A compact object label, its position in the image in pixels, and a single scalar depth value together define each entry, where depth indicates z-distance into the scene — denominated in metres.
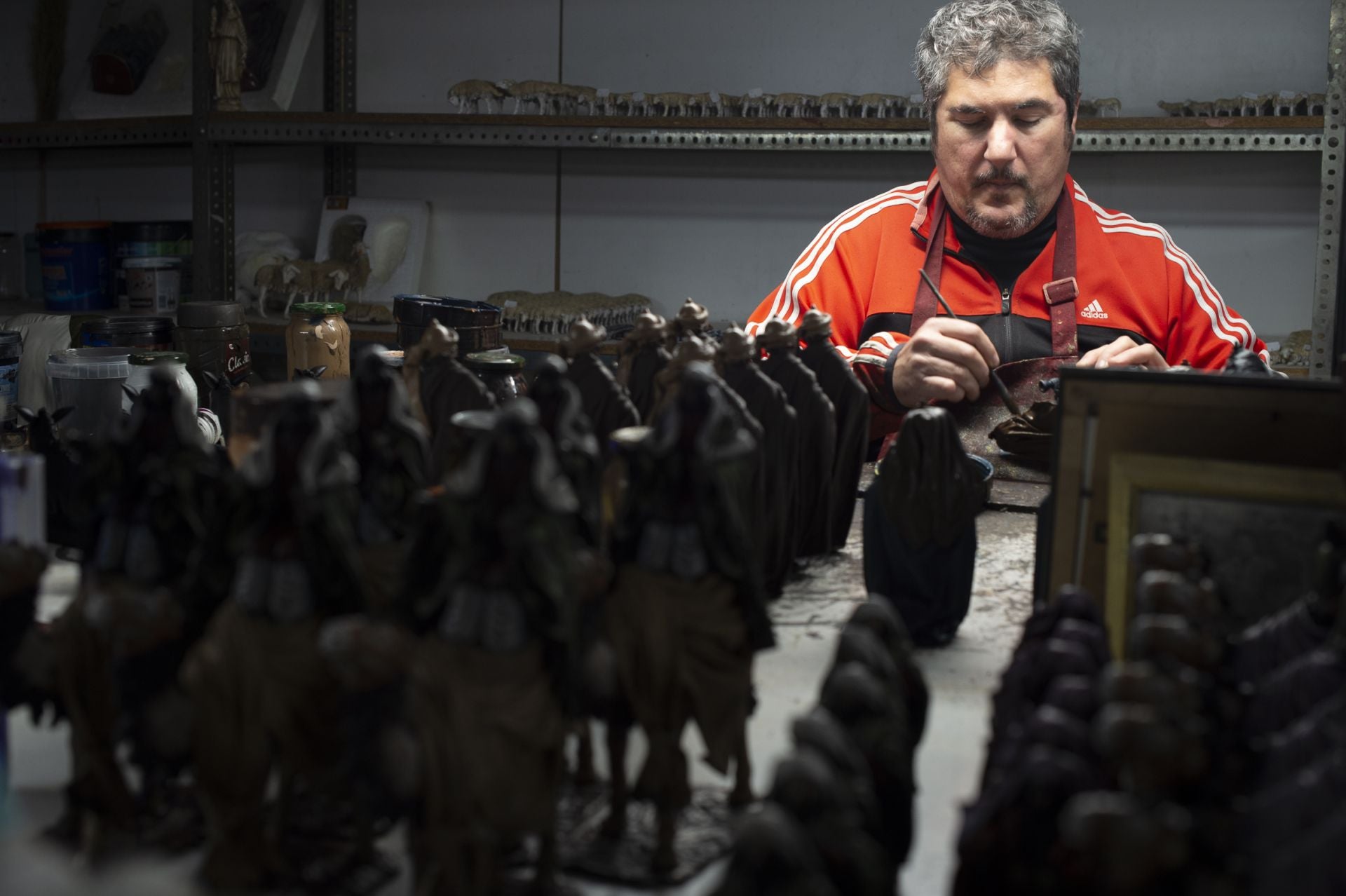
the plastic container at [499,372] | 1.59
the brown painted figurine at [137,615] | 0.87
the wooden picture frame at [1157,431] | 1.13
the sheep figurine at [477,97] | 3.41
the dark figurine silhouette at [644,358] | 1.53
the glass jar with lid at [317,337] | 2.00
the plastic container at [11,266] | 4.15
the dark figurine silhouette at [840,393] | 1.63
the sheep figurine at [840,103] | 3.20
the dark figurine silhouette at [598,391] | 1.41
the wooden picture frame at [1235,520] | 1.07
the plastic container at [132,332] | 2.33
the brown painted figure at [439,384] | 1.43
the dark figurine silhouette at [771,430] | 1.45
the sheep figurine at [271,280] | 3.62
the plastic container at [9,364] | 2.13
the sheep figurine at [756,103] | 3.26
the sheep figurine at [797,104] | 3.23
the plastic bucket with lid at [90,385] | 1.89
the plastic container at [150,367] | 1.80
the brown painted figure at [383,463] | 1.01
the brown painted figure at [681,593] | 0.94
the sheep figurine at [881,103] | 3.14
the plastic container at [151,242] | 3.69
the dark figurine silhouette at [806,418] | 1.55
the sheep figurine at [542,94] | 3.36
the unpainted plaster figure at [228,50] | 3.49
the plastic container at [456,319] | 2.00
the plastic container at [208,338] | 2.21
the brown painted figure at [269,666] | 0.85
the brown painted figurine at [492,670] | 0.80
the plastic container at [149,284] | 3.60
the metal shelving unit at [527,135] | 2.88
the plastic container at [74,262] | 3.67
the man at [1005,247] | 2.53
